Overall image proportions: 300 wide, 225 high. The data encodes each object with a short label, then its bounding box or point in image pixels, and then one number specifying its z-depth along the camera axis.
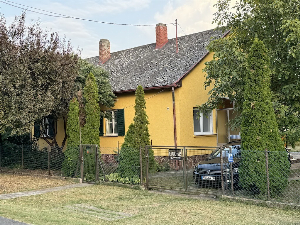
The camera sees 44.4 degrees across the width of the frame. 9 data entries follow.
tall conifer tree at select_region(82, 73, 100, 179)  15.27
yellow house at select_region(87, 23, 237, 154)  18.36
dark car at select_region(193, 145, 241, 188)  11.20
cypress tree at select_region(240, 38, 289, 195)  9.91
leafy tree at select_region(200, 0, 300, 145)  12.50
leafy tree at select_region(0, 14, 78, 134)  15.45
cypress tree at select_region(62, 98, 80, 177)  15.30
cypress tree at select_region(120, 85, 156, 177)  13.37
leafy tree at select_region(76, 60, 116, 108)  18.99
